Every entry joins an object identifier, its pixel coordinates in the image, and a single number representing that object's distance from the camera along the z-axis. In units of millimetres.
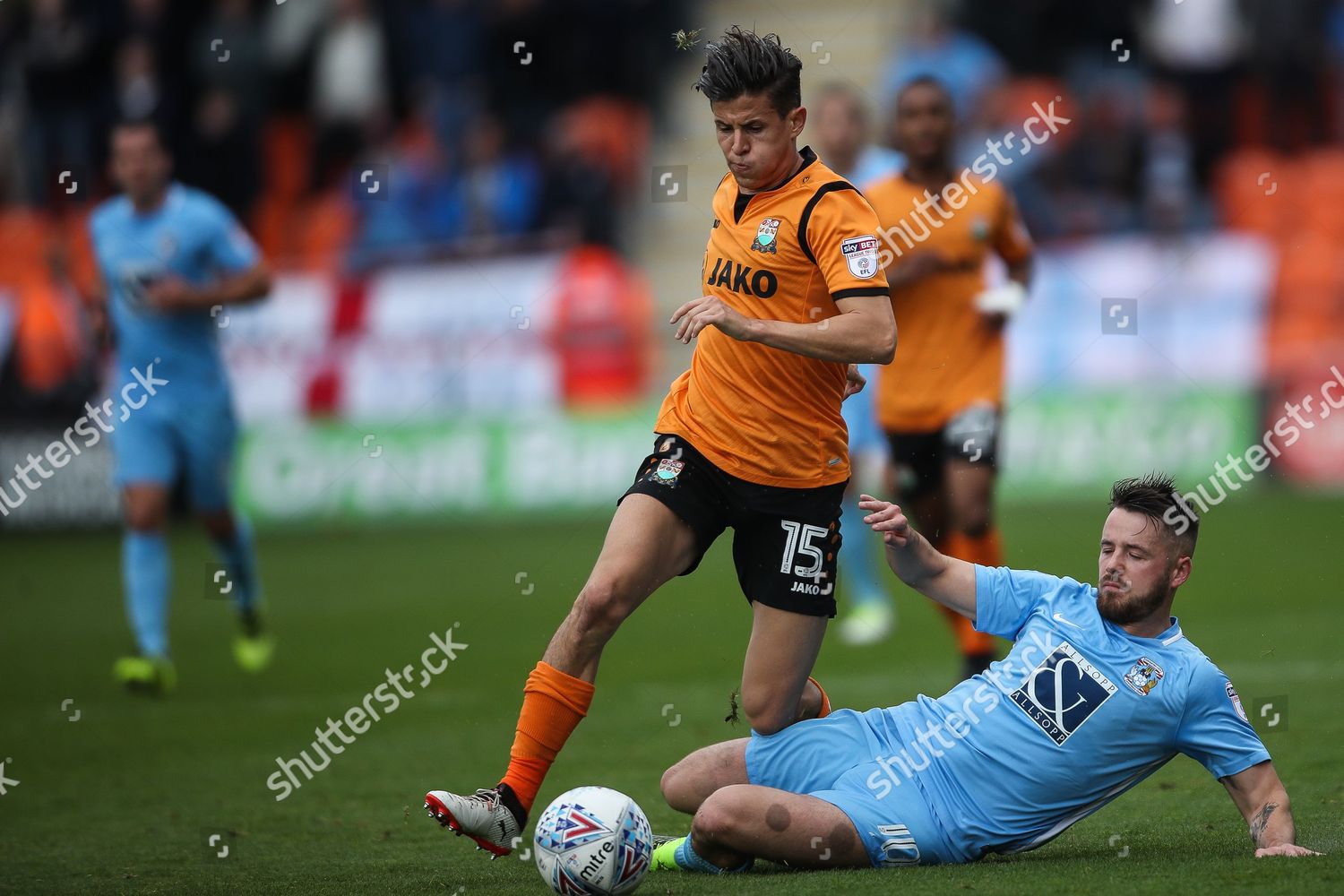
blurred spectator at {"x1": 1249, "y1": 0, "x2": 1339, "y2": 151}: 17406
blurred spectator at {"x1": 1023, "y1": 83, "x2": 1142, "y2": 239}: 16969
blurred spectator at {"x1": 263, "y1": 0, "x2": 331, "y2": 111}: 19656
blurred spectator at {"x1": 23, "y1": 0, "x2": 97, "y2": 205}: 19078
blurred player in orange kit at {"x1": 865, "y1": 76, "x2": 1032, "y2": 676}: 8289
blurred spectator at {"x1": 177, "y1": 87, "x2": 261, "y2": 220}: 18125
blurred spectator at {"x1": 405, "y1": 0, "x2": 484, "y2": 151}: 18703
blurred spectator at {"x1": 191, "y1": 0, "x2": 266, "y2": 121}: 18984
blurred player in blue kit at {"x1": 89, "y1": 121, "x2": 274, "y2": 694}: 9828
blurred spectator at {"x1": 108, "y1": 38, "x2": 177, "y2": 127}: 18156
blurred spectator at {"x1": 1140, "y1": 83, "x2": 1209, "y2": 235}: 16594
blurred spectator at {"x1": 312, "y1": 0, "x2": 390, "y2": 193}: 19391
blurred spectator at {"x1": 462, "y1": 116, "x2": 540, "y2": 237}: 17797
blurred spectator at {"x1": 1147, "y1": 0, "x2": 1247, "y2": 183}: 17500
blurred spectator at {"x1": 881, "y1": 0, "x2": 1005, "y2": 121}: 14328
